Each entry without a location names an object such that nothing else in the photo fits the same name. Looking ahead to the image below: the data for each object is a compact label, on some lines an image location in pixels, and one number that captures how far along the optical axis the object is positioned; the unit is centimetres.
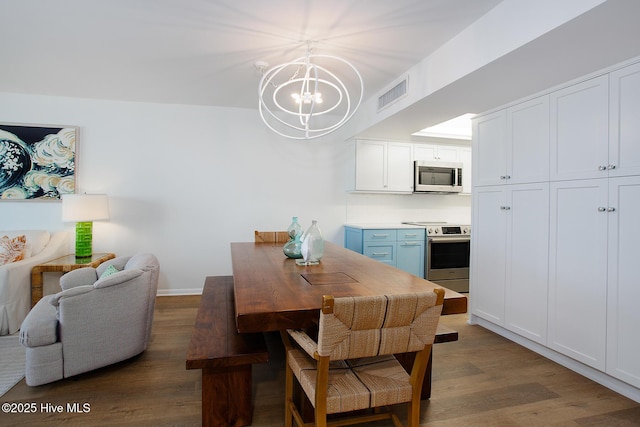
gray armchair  205
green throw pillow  258
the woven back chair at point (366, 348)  121
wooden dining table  136
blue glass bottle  248
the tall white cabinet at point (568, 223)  207
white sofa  292
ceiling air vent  306
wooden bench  165
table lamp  350
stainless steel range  431
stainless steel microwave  456
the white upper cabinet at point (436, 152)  462
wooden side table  320
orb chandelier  288
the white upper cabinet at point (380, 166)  439
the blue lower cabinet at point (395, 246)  418
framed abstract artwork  374
